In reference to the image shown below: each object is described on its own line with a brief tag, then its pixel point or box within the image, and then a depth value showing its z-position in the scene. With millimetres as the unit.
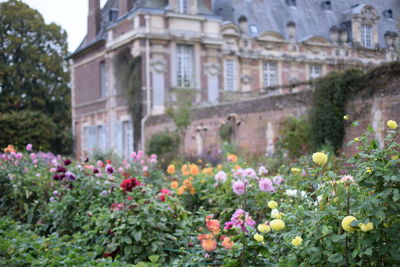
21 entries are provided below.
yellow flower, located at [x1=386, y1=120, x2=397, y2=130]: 2950
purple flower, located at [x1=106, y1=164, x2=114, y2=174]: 6604
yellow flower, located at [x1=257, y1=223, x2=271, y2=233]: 3133
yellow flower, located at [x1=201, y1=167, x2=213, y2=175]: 7191
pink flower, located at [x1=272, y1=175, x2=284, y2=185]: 5411
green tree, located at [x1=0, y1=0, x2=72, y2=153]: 27781
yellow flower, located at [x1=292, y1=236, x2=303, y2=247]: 2879
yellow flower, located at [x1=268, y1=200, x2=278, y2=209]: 3418
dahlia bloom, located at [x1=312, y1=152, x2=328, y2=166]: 2992
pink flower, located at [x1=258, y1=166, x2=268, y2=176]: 6125
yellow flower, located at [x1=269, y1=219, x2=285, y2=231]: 2974
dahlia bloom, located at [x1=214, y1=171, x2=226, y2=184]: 6117
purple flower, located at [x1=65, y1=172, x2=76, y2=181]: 6834
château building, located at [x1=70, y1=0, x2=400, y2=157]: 21828
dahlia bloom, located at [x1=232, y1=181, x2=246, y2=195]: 4665
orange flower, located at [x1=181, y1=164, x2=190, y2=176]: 7126
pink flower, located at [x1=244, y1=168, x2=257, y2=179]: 5311
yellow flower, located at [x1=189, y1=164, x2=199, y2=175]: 6926
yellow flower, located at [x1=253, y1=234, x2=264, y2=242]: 3332
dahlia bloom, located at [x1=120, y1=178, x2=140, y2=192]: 5578
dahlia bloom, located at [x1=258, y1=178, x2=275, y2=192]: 4762
